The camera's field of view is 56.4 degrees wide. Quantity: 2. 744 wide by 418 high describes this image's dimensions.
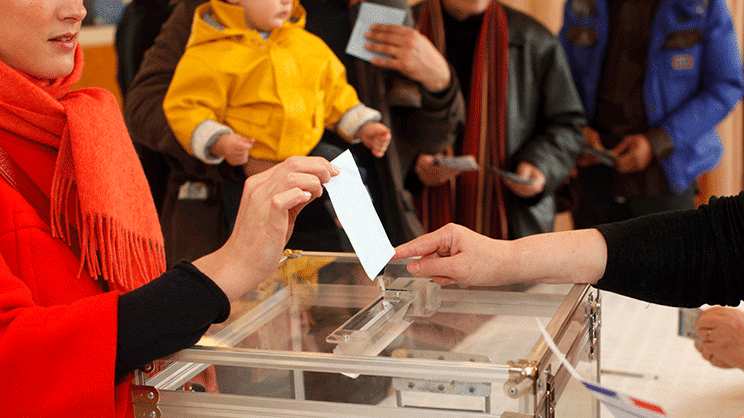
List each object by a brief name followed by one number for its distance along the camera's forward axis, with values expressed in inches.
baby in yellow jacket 52.3
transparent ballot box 30.2
